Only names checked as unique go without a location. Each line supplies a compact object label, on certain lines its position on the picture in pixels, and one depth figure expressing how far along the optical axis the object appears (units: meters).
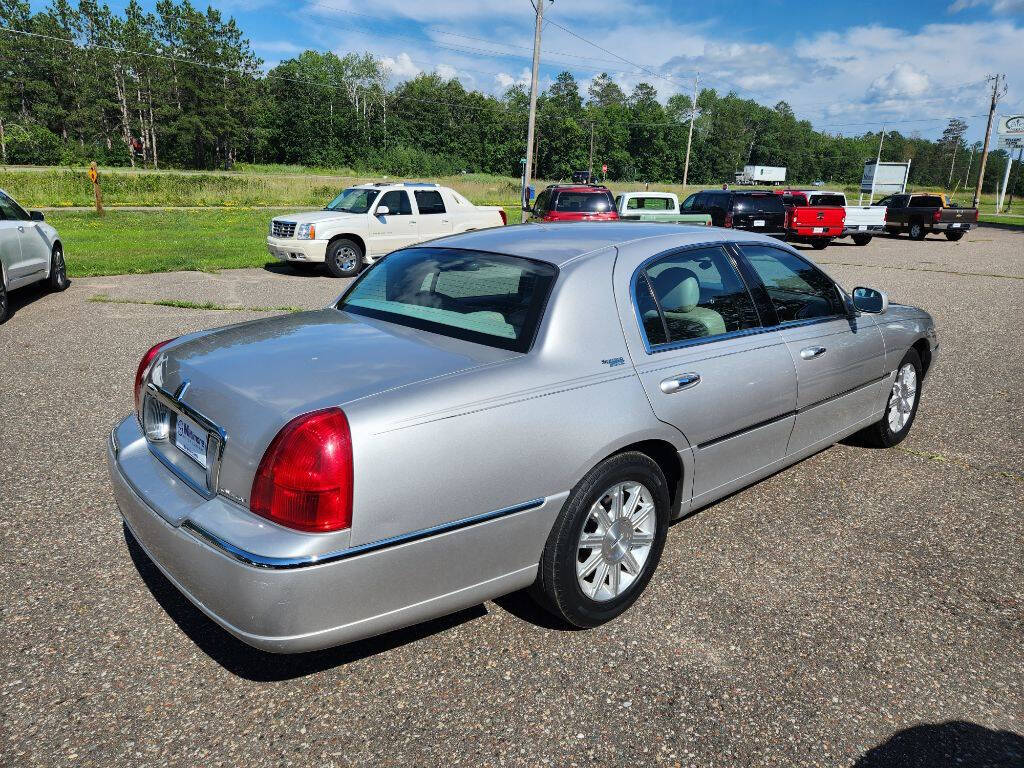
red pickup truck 21.86
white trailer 96.25
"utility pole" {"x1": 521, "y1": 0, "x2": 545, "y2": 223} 26.28
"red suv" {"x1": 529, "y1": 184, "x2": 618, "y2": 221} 17.38
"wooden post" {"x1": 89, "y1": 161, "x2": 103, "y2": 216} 20.66
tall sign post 63.97
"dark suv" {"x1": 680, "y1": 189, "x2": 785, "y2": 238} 20.61
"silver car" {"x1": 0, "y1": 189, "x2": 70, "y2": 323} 9.03
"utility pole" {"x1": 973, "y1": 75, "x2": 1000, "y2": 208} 51.19
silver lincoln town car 2.21
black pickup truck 27.31
